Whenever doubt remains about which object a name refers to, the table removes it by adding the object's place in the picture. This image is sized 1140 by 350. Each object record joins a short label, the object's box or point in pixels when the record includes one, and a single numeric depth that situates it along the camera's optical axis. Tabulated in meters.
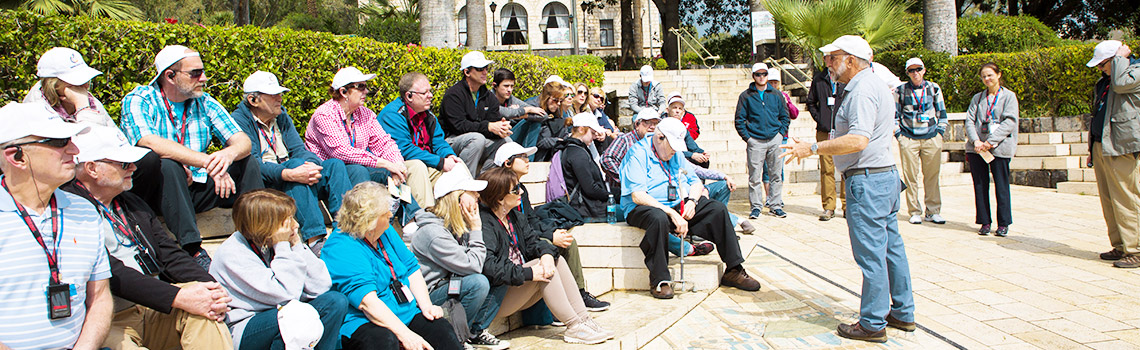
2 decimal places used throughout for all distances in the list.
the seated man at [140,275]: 3.11
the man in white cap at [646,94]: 9.99
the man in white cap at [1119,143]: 6.23
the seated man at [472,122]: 6.52
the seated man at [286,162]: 4.78
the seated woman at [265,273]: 3.38
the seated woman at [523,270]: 4.49
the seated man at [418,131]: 5.98
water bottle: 6.11
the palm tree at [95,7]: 11.55
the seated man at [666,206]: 5.56
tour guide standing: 4.48
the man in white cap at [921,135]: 8.20
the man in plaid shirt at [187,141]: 4.09
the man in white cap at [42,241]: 2.64
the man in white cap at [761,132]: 8.88
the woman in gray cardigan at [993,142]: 7.70
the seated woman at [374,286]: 3.70
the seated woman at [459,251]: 4.25
